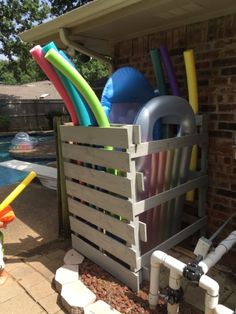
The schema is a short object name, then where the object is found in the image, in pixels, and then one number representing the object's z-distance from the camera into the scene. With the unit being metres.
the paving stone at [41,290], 2.47
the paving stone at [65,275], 2.49
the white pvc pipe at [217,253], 2.02
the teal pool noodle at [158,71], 3.04
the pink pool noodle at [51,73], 2.40
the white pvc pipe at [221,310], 1.76
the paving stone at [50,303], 2.31
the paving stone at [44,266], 2.75
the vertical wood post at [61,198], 3.37
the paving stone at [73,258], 2.79
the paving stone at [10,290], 2.46
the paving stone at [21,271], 2.75
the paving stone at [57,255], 3.03
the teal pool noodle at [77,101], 2.45
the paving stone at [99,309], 2.15
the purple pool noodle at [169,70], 2.99
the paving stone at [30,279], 2.62
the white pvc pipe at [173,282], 1.82
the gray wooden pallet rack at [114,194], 2.27
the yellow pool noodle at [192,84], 2.83
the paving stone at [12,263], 2.89
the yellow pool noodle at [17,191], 2.79
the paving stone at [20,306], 2.30
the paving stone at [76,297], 2.21
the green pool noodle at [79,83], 2.17
